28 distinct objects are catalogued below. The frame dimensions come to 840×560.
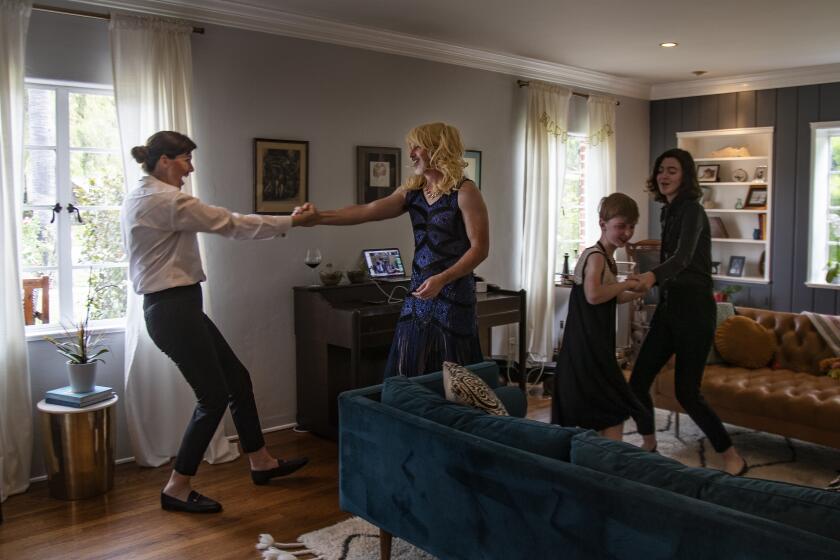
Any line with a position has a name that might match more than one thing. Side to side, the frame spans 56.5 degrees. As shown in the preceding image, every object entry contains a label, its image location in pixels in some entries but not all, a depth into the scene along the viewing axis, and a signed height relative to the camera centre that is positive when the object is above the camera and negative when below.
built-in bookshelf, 6.87 +0.31
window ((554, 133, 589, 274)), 6.85 +0.19
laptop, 5.05 -0.24
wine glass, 4.62 -0.18
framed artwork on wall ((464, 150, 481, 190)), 5.82 +0.47
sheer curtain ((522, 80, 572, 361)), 6.21 +0.23
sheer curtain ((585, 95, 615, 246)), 6.79 +0.61
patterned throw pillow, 2.63 -0.56
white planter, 3.69 -0.70
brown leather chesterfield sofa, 3.85 -0.85
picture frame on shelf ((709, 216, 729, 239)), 7.21 -0.02
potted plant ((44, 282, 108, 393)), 3.71 -0.62
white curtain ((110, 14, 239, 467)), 3.98 +0.52
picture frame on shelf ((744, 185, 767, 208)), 6.86 +0.26
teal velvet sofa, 1.66 -0.65
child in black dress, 2.98 -0.46
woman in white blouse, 3.31 -0.16
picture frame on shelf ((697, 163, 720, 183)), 7.14 +0.50
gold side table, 3.63 -1.03
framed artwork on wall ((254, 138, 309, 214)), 4.64 +0.32
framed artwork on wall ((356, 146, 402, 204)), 5.13 +0.37
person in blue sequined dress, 2.97 -0.09
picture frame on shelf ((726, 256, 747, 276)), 7.07 -0.36
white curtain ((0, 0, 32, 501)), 3.61 -0.20
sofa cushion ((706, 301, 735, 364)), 4.61 -0.52
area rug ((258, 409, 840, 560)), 3.10 -1.26
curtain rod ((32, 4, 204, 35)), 3.77 +1.06
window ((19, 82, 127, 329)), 3.95 +0.13
